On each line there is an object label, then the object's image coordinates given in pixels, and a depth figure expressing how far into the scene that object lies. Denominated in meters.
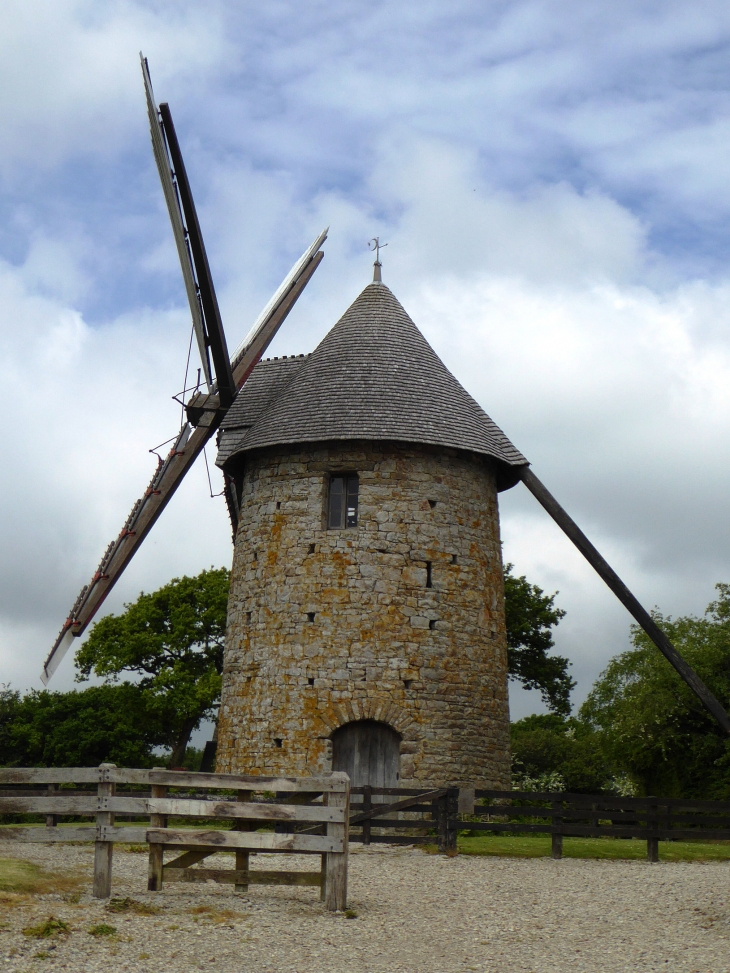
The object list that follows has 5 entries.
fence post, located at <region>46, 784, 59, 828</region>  16.52
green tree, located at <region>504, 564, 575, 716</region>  32.84
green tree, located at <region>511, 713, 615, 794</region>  30.17
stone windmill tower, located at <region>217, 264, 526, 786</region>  19.02
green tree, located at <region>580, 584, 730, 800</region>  21.23
